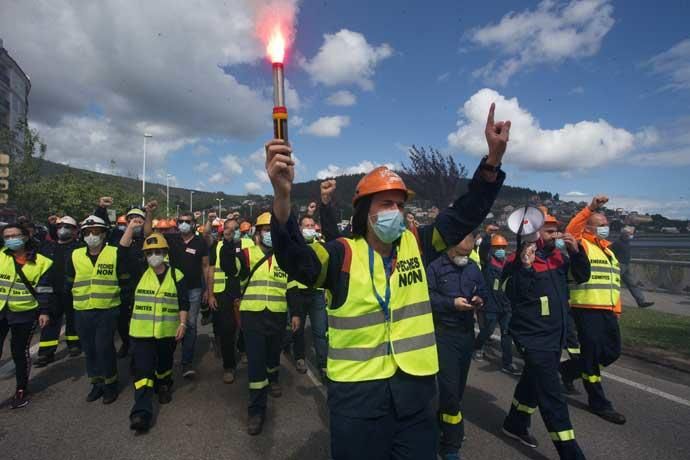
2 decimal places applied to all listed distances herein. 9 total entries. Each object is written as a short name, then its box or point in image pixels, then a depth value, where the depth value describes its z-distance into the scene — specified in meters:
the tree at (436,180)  24.88
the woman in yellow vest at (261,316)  4.19
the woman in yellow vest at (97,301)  4.84
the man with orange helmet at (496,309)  5.87
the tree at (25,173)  17.58
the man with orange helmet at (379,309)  1.98
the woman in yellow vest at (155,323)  4.25
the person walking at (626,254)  10.48
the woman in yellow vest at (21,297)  4.82
